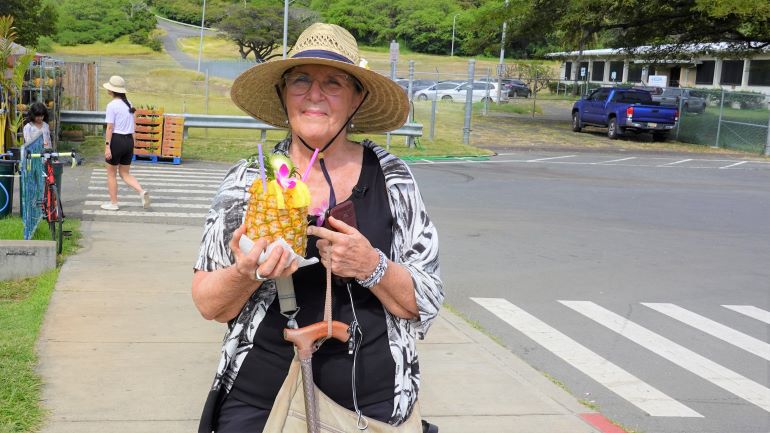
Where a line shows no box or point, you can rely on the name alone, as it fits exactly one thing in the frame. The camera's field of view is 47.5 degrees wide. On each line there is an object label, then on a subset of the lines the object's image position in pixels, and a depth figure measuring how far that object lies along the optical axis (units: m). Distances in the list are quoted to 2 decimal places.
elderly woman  2.50
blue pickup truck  29.41
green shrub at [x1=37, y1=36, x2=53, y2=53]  72.57
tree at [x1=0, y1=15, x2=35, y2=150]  15.66
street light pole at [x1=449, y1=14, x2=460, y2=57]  90.96
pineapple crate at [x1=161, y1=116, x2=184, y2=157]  18.45
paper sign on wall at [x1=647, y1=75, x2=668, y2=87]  53.16
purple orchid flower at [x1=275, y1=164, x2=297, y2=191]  2.26
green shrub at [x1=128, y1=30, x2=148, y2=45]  85.75
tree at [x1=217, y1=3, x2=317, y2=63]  76.00
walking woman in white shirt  11.61
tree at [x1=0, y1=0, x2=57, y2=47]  49.47
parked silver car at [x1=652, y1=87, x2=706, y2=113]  30.95
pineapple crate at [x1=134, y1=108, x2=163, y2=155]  18.47
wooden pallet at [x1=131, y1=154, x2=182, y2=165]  18.56
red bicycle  9.00
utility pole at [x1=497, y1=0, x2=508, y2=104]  35.32
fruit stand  19.00
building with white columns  53.44
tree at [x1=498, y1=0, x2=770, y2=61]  30.67
